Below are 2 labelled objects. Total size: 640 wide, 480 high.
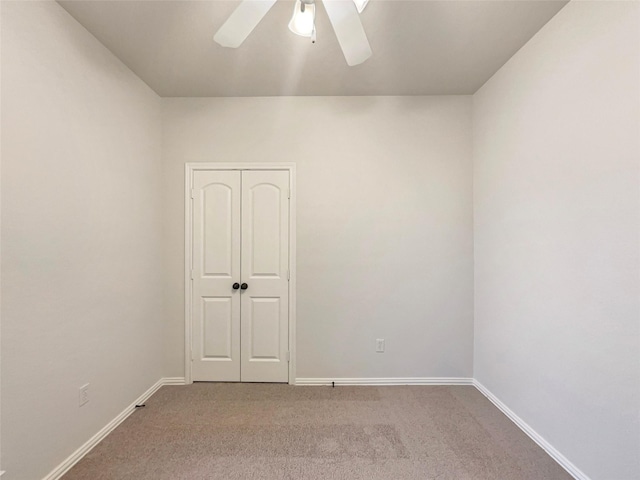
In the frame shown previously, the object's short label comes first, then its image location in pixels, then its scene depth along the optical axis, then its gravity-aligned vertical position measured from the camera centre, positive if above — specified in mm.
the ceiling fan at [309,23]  1319 +1026
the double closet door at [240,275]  2855 -340
